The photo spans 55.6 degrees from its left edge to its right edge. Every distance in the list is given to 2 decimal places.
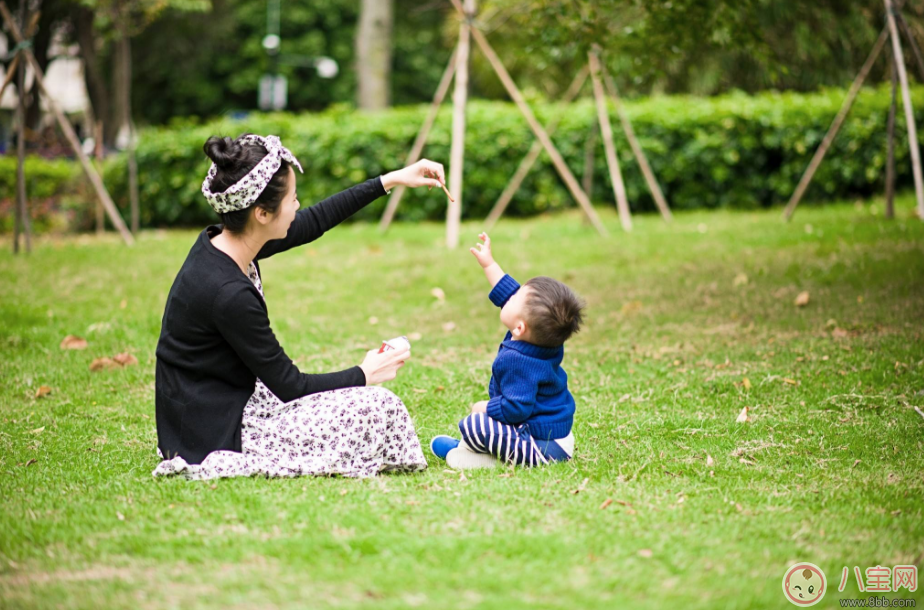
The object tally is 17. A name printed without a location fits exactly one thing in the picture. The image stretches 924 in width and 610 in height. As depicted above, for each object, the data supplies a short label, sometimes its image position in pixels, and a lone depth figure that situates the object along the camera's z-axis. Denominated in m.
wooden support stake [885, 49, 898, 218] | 9.30
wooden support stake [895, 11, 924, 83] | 8.60
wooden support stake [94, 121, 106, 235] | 12.27
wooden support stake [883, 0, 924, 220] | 9.12
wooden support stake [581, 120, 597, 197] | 11.35
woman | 3.56
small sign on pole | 26.19
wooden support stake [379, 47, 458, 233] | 10.73
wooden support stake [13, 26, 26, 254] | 9.70
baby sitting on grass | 3.73
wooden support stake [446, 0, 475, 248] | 9.79
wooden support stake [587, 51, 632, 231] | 10.97
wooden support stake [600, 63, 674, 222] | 11.20
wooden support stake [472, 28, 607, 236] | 10.44
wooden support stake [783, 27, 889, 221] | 9.81
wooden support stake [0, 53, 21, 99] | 9.69
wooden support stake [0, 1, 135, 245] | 9.85
